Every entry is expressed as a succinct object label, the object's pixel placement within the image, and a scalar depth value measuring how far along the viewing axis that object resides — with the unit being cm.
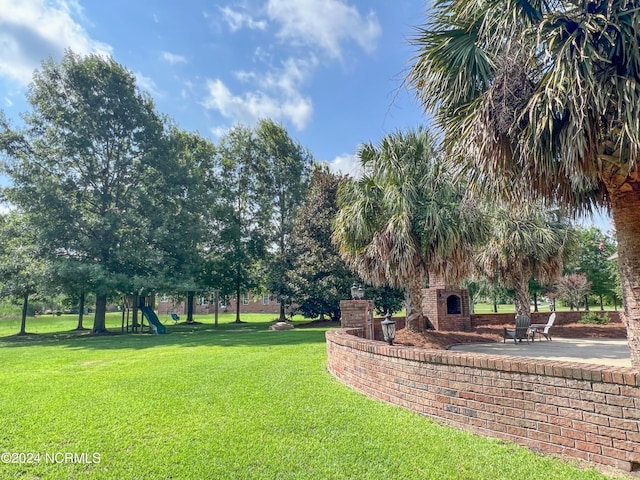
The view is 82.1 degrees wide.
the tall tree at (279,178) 2733
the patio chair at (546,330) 1212
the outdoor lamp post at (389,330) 667
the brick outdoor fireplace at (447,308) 1473
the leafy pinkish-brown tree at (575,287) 2330
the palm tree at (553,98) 355
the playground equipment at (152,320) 1908
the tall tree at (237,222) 2564
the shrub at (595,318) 1509
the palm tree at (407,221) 963
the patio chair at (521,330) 1189
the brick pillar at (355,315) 1023
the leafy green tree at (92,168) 1764
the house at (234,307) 4172
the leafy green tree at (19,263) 1694
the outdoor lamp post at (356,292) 1215
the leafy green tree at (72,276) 1662
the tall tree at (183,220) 1966
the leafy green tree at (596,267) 2647
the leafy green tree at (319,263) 2036
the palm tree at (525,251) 1404
